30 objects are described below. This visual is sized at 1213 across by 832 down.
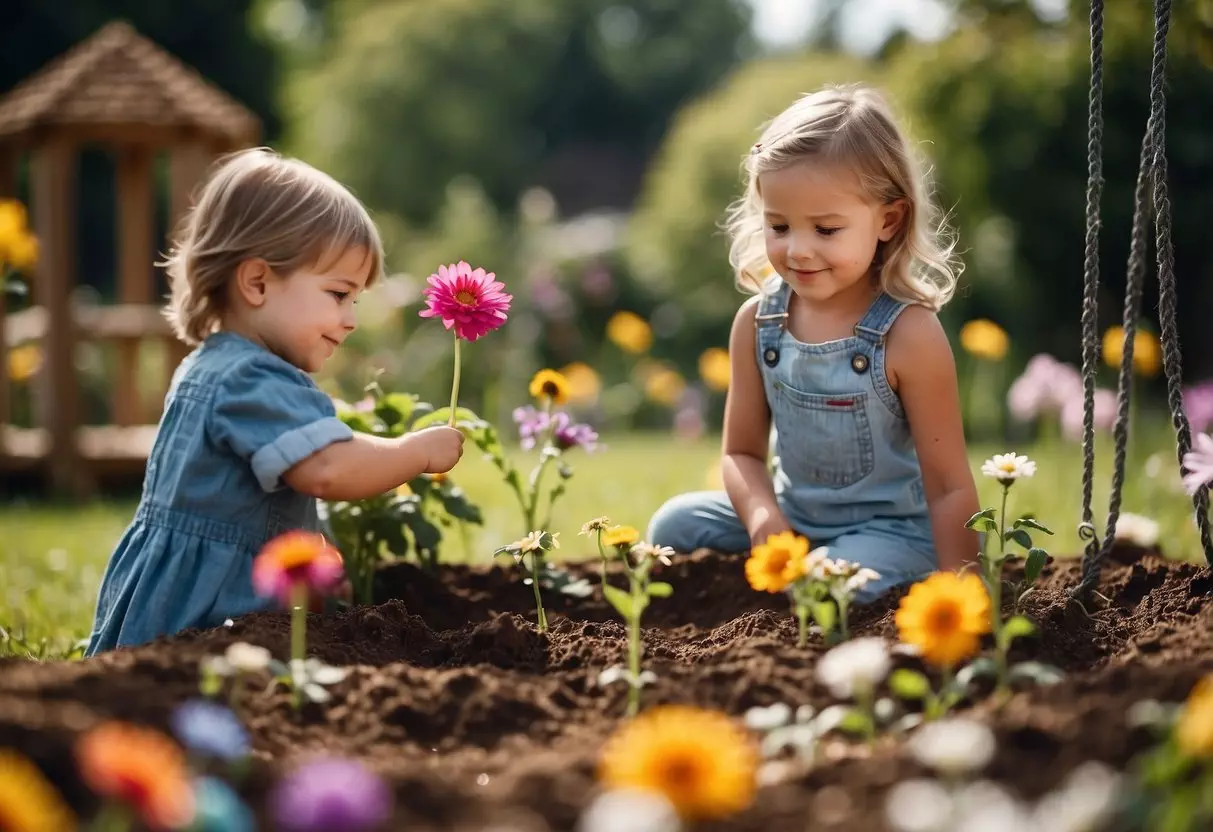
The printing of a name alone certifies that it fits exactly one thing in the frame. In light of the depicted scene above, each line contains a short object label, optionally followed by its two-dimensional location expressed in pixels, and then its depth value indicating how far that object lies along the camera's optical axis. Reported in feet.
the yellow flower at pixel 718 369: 15.05
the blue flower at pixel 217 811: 3.71
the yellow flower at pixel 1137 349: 12.30
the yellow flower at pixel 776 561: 6.06
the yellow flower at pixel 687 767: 3.65
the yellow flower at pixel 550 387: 8.85
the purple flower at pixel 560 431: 9.27
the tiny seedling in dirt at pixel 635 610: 5.65
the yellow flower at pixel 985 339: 13.69
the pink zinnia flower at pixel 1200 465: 6.47
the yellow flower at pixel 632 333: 19.45
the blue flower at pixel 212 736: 4.17
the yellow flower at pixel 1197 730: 3.71
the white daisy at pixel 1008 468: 7.25
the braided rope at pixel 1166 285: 6.93
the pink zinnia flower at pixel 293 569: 5.13
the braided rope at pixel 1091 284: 7.22
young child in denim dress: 7.47
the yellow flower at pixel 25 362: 20.30
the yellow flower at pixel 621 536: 7.09
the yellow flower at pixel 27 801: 3.52
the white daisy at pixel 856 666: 4.72
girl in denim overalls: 8.30
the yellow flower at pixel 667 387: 19.84
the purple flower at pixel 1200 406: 14.21
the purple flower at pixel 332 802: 3.62
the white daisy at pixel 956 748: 3.86
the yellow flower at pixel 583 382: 17.84
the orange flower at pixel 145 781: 3.53
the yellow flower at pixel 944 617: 5.02
